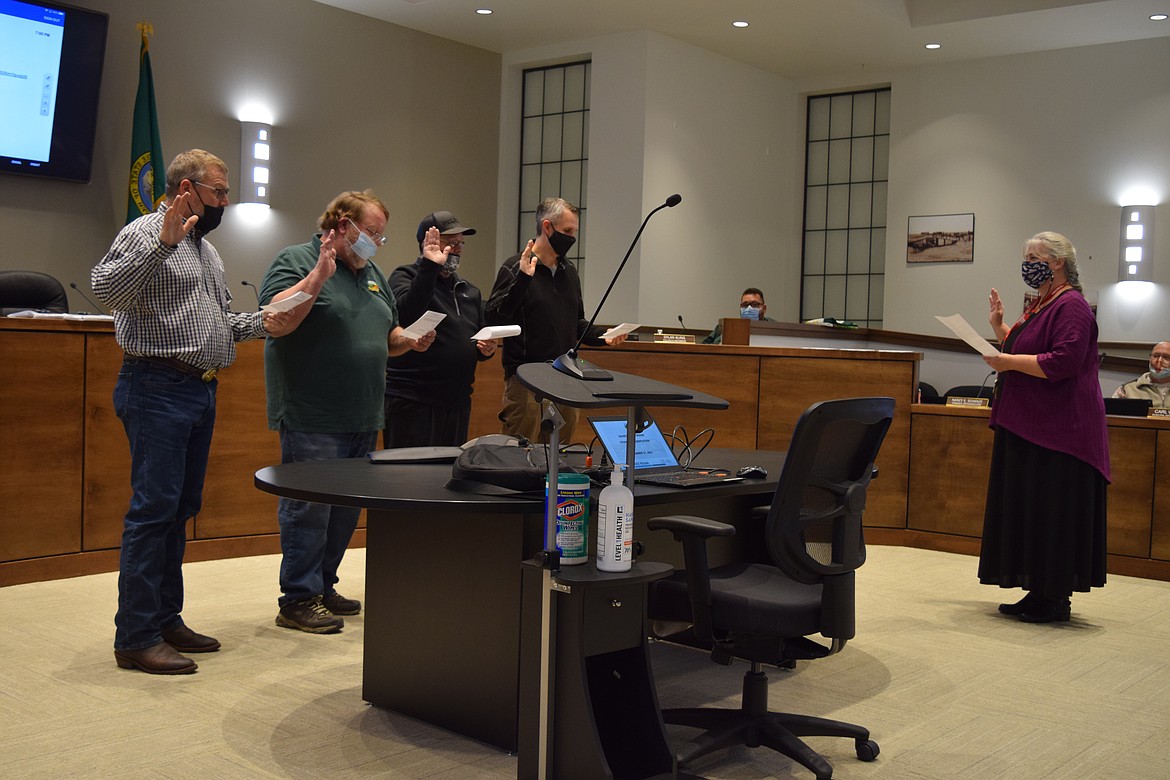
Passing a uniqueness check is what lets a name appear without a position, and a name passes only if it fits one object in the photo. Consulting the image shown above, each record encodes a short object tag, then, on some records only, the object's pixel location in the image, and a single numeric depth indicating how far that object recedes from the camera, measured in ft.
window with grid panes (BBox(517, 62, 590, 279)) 29.58
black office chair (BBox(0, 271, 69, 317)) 18.11
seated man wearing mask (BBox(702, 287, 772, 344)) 22.56
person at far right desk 20.85
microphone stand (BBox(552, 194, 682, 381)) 7.49
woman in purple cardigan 13.65
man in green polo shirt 11.68
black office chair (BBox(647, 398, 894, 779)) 8.03
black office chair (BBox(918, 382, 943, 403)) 21.29
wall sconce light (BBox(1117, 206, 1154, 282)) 27.71
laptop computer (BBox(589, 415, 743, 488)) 9.38
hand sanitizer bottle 7.13
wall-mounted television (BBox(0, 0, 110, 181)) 20.21
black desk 8.25
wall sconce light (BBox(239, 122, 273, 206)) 24.21
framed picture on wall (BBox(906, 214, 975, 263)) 30.35
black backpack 8.11
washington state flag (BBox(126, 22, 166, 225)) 21.70
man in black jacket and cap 13.38
